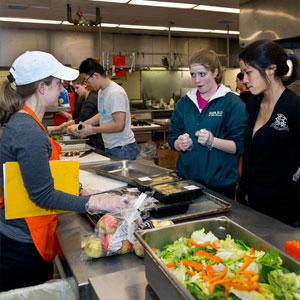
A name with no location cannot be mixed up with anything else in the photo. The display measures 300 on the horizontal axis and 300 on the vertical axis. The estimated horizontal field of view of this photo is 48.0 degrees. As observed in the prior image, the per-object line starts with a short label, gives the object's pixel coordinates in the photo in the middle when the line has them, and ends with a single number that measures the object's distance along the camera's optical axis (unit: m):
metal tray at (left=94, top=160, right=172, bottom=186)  2.38
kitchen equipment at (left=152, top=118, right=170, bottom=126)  6.62
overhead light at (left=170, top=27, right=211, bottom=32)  8.00
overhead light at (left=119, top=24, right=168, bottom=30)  7.67
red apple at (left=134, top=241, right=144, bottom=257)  1.26
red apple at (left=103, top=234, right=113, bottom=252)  1.25
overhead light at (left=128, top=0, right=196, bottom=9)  5.48
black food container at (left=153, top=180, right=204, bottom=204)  1.59
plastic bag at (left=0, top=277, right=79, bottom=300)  1.28
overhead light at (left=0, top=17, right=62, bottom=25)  6.76
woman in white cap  1.39
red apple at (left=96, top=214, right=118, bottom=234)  1.27
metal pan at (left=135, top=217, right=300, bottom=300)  0.87
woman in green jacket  2.21
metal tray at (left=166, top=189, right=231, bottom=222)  1.54
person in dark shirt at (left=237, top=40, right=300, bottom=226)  1.89
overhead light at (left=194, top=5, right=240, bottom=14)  5.95
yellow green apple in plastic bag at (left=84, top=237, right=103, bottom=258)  1.24
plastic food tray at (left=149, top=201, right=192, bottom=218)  1.52
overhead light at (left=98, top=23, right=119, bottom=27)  7.54
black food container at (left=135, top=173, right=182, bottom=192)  1.79
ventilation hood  4.01
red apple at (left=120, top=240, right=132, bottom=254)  1.28
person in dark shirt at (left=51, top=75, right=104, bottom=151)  4.14
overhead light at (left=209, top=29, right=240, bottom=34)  8.31
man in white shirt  3.26
